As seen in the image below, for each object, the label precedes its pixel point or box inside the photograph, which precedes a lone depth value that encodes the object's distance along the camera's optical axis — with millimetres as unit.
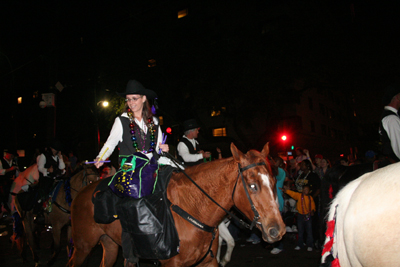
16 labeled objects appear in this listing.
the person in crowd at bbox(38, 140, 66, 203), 7668
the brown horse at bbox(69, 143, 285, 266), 2871
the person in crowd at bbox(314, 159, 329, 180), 9627
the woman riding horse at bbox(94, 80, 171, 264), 3766
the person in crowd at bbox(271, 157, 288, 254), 7402
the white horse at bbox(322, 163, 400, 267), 2051
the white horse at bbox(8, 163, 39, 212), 9398
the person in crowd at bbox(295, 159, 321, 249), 8127
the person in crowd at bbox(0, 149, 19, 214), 11398
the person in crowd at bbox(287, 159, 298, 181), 10861
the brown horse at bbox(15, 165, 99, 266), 7171
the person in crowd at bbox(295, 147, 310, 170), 11564
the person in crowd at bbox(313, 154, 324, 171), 10141
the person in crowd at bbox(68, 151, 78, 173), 13988
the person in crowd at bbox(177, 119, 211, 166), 5707
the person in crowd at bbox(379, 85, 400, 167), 3703
